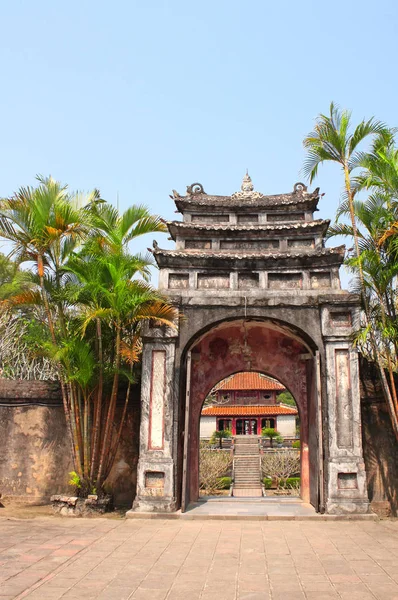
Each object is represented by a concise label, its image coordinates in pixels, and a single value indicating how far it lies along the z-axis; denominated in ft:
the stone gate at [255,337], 29.78
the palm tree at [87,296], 29.30
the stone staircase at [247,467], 78.74
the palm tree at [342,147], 30.22
